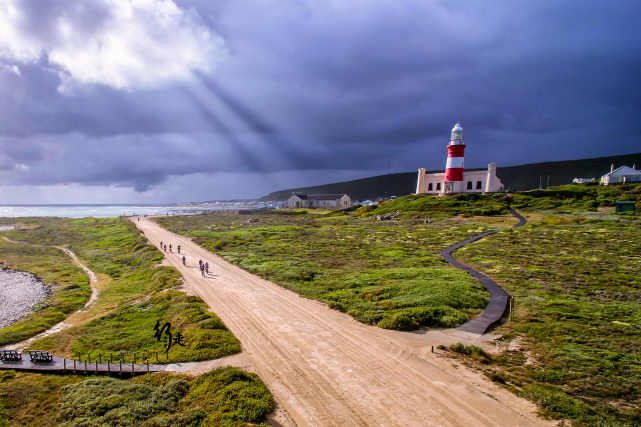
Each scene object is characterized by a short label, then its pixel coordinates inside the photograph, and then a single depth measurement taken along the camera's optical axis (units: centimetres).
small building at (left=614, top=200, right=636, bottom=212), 6550
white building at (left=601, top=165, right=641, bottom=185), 9669
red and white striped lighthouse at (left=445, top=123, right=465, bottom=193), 8994
